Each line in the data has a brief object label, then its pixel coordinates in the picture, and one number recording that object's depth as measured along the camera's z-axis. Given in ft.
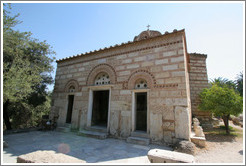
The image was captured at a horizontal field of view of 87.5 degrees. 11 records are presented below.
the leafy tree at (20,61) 16.19
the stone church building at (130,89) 17.26
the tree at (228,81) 63.98
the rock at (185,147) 14.02
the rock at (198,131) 17.46
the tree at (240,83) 62.87
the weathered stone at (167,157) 8.68
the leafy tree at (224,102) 22.65
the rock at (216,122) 33.32
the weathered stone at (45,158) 8.23
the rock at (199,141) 16.31
